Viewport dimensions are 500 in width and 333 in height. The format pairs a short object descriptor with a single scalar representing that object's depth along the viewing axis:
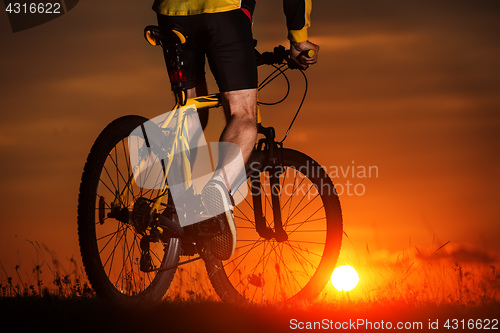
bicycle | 8.15
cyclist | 8.59
